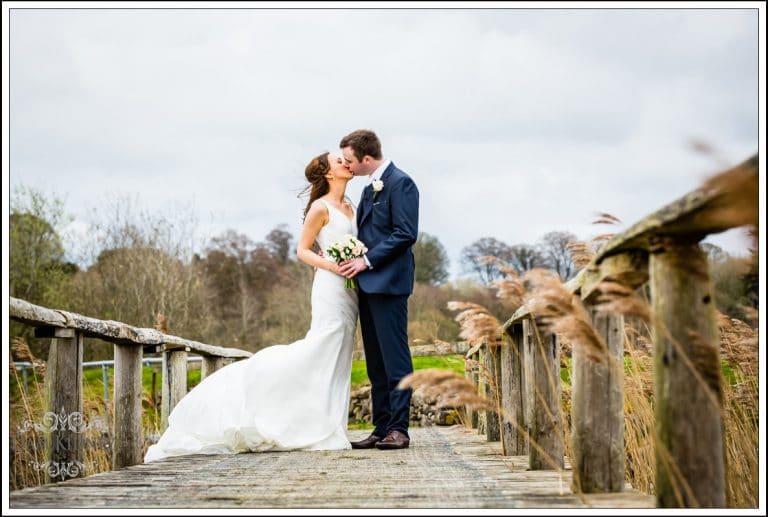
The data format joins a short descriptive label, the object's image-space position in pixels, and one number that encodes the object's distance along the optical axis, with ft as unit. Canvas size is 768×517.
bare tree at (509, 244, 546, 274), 115.85
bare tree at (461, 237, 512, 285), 123.71
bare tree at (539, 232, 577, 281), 115.05
